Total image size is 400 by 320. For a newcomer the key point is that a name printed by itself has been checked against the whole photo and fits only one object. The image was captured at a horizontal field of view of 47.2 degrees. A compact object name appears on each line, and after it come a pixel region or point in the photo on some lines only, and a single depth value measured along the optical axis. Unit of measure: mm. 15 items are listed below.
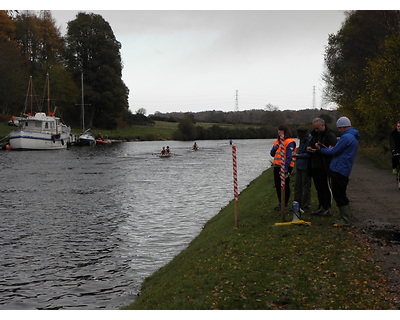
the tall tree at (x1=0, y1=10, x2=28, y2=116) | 79625
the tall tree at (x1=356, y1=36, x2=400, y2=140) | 26344
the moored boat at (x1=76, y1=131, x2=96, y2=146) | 84938
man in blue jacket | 11359
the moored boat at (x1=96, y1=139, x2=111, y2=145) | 89438
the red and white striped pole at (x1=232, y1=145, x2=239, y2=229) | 12820
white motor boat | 69062
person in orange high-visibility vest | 13070
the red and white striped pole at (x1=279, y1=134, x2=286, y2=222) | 12539
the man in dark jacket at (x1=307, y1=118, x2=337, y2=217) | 12398
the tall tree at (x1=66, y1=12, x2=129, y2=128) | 99250
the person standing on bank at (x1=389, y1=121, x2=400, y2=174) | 16953
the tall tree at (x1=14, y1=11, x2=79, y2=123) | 90750
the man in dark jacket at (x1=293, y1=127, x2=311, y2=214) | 13000
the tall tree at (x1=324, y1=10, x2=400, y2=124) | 39438
